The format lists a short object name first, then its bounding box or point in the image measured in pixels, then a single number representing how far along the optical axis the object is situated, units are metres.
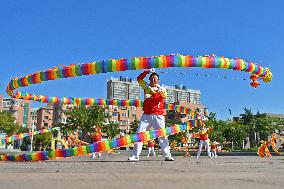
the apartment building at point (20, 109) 152.25
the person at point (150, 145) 22.41
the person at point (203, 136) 19.80
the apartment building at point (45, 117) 151.00
